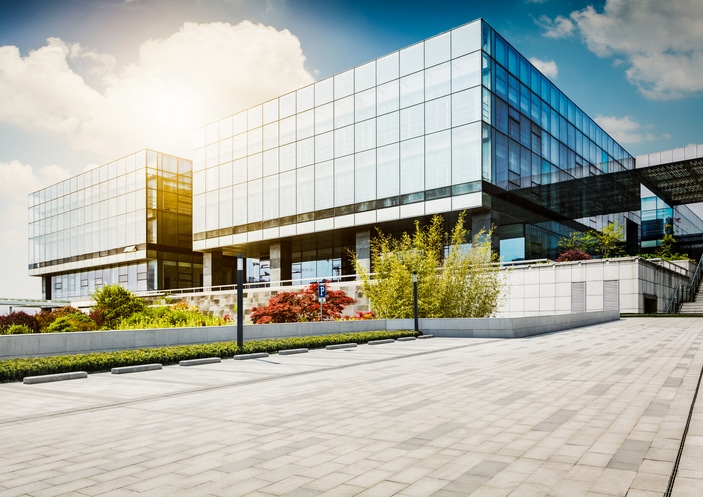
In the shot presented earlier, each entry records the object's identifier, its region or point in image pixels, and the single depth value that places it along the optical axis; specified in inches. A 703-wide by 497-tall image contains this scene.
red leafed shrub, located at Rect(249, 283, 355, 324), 1140.5
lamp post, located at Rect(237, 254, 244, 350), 626.9
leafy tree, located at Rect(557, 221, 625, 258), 1847.9
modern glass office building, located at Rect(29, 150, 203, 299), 2485.2
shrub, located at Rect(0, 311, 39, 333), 940.6
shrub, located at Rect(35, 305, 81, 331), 1035.9
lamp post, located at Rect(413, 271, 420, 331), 920.9
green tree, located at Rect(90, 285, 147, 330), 1051.9
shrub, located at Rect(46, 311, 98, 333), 929.5
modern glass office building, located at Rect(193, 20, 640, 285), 1533.0
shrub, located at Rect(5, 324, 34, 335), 831.1
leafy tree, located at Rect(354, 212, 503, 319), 1085.8
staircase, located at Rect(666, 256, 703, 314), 1503.4
